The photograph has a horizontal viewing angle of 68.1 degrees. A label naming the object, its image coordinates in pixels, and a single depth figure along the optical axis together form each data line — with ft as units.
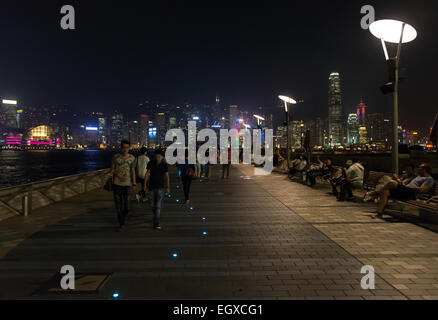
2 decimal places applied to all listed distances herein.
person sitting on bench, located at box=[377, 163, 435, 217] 25.74
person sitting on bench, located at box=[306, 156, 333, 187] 48.93
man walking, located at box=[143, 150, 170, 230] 22.88
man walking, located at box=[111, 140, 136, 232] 22.44
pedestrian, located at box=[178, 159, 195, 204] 34.17
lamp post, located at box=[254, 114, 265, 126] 111.38
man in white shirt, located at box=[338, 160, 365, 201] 33.81
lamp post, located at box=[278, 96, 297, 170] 71.10
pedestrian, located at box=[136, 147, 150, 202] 34.68
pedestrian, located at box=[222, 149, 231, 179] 62.65
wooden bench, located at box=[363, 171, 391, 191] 36.94
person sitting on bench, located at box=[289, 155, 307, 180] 58.60
